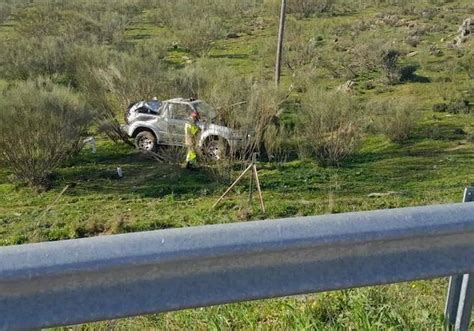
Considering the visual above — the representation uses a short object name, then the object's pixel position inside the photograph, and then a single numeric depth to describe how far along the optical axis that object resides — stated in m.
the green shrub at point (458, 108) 22.94
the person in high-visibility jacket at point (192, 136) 16.52
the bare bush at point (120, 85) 20.44
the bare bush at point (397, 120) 19.64
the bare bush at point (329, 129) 17.67
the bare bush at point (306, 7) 53.53
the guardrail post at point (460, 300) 2.37
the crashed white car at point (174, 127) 16.60
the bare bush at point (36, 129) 15.76
